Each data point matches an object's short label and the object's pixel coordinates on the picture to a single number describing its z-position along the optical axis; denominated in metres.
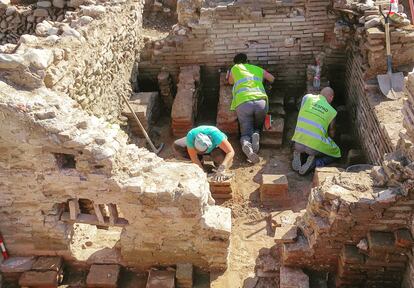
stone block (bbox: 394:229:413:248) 4.98
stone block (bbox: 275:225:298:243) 5.62
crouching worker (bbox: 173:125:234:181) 6.84
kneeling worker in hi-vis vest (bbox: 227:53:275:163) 7.89
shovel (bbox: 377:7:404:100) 7.04
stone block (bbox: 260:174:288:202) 6.89
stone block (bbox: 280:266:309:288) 5.52
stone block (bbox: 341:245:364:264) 5.27
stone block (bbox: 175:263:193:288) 5.72
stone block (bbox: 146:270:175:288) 5.68
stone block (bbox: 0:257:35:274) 5.95
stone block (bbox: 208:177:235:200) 6.93
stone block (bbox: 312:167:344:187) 6.62
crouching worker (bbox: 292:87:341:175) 7.34
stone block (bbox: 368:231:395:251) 5.07
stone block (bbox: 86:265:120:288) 5.78
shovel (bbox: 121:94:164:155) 8.06
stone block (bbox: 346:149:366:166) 7.31
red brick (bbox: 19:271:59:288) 5.80
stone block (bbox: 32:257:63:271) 5.91
